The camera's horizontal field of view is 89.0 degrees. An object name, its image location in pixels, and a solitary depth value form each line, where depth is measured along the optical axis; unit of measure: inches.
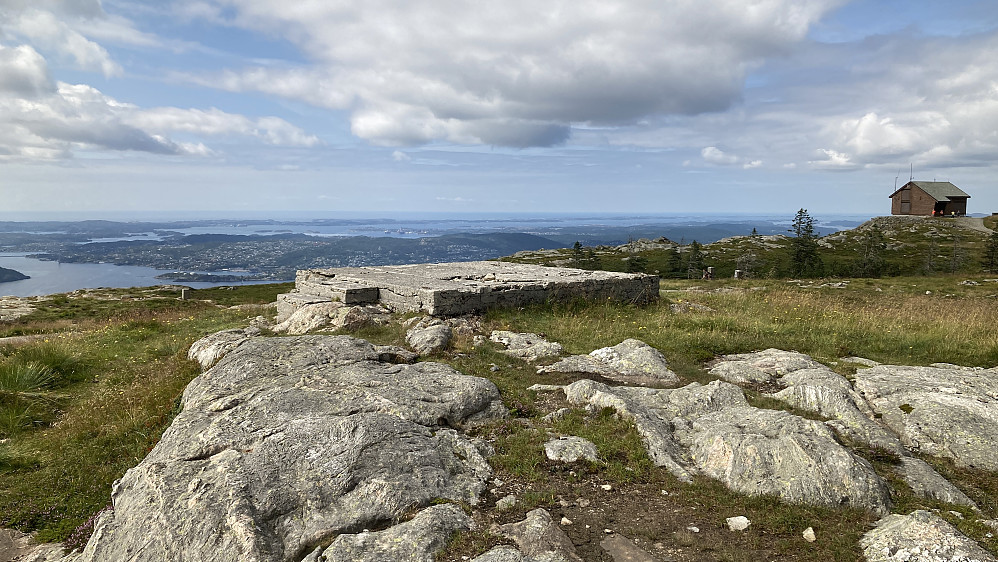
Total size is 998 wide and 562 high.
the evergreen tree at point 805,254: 2570.6
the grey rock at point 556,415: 302.4
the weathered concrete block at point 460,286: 583.2
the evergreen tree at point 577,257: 2989.7
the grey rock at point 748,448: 215.8
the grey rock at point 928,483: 221.6
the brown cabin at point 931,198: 3459.6
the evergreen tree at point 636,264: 3059.1
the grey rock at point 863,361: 411.0
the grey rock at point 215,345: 453.1
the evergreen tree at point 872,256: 2438.5
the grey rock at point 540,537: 180.5
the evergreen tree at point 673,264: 3153.5
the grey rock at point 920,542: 164.2
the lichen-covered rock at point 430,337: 449.1
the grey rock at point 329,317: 557.3
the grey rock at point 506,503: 215.6
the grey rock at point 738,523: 198.5
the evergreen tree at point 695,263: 2843.5
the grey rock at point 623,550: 180.9
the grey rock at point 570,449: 254.8
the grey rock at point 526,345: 448.1
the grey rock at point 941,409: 263.1
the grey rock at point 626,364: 384.2
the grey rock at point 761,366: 382.7
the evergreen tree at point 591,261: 2930.6
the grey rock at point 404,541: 180.4
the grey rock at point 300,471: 195.8
